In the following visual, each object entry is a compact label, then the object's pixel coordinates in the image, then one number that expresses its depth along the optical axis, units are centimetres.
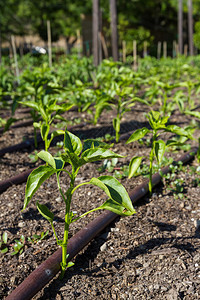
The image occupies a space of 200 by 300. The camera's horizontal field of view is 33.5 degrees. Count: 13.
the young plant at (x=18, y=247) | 199
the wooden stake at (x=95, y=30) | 883
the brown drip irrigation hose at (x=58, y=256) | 162
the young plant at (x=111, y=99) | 365
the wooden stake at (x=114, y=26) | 925
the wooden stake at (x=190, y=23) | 1989
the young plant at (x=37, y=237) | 209
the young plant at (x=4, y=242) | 205
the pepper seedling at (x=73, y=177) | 150
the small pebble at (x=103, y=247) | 208
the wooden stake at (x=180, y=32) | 1912
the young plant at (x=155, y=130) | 238
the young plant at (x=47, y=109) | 287
